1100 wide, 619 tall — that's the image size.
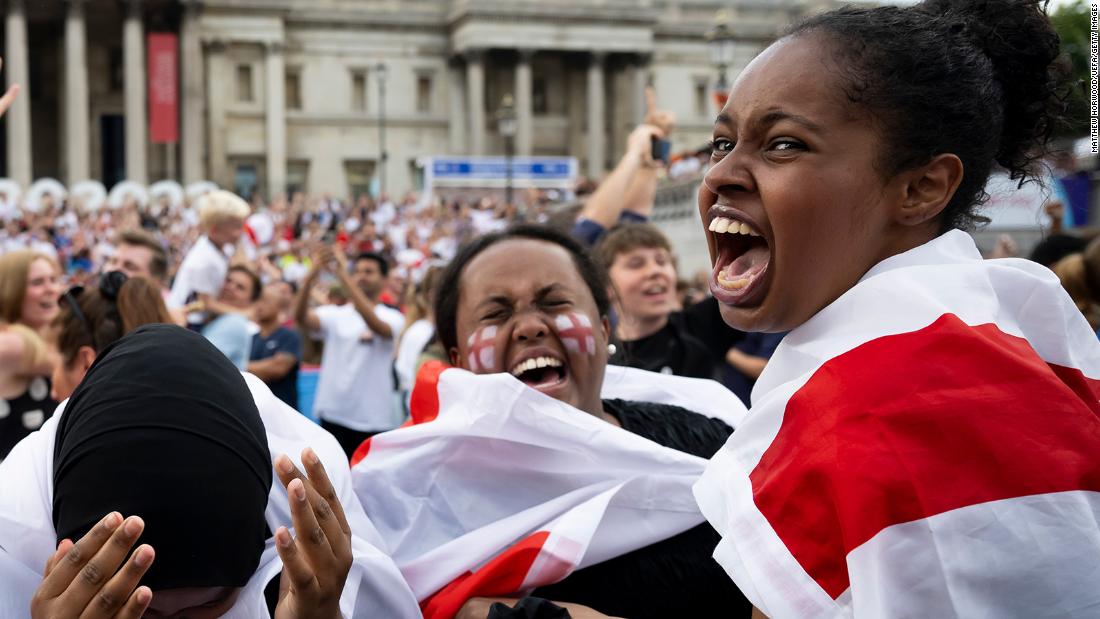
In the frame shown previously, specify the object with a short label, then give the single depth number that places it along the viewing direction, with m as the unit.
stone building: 53.06
